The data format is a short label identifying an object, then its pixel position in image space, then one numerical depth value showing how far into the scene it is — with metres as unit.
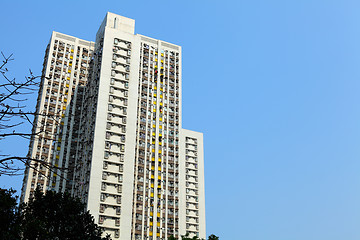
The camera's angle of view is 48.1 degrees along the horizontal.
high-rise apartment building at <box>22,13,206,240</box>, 65.81
